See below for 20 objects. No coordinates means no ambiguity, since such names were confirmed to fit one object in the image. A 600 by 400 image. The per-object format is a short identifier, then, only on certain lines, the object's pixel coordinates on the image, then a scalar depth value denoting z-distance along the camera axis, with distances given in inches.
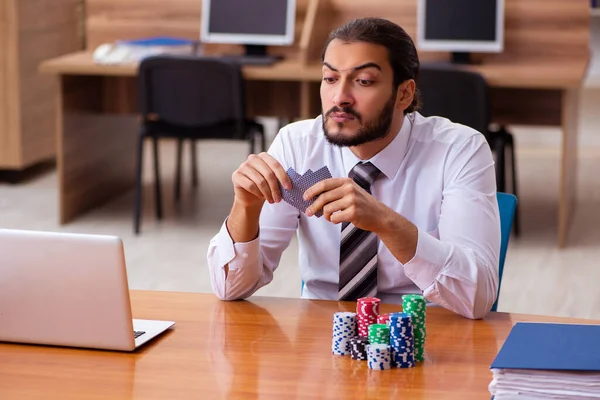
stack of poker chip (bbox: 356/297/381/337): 144.4
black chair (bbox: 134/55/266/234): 305.1
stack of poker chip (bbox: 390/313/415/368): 138.7
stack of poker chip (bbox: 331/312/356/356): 143.6
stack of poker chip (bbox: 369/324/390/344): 140.4
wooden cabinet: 349.5
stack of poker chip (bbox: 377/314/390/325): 143.5
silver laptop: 139.0
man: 166.6
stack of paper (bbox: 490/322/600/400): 120.5
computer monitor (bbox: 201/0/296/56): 325.4
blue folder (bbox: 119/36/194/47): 324.1
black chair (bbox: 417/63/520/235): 293.5
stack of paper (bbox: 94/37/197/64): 316.7
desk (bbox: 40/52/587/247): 307.8
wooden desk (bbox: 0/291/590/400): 132.2
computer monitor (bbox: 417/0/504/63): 317.4
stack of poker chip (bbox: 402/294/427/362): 141.6
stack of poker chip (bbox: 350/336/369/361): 141.7
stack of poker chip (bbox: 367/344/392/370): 138.2
